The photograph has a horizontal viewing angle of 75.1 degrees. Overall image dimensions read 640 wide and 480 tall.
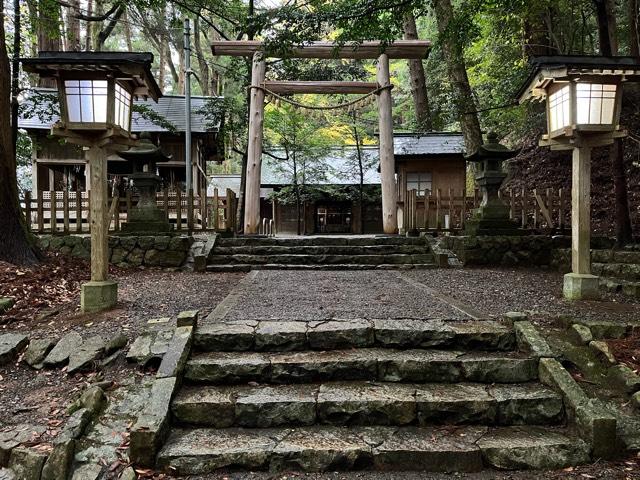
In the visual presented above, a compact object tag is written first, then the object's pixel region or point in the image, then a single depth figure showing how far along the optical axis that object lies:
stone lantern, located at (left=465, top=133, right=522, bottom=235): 8.13
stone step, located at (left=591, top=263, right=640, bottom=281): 5.55
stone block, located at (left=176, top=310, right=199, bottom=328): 3.57
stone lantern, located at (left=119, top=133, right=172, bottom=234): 8.05
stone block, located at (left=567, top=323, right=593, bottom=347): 3.44
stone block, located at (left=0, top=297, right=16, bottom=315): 4.40
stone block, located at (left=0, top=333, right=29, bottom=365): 3.44
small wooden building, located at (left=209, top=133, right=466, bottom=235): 15.43
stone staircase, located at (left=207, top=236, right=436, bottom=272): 7.92
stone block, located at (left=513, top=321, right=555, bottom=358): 3.25
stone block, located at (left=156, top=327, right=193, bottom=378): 3.03
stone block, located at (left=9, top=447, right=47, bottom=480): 2.36
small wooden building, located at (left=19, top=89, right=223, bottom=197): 15.37
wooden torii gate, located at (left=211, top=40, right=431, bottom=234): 9.24
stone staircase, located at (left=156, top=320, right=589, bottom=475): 2.55
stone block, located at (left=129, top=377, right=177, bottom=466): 2.46
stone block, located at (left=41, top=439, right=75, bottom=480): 2.33
